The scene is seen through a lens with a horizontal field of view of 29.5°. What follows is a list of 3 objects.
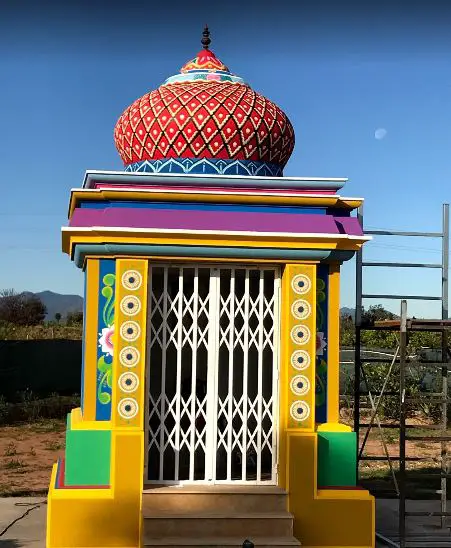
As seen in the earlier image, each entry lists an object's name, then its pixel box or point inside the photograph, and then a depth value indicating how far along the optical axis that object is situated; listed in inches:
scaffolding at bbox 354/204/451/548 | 289.1
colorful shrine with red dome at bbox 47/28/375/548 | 266.2
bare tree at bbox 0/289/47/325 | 2137.6
